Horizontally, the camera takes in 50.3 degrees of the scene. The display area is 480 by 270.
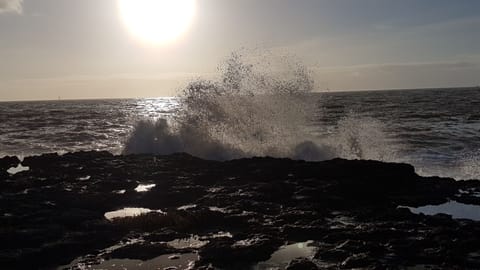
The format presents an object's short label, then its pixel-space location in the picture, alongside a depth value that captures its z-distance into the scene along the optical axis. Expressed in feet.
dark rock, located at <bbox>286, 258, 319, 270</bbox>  29.55
